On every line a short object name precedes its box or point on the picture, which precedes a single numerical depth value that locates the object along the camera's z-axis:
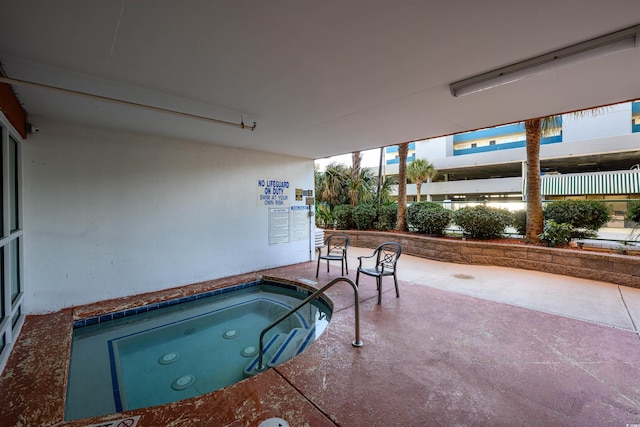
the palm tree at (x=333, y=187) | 10.16
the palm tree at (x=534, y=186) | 5.61
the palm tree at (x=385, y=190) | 9.90
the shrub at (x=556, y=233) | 5.16
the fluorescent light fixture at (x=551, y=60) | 1.90
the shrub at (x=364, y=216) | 8.85
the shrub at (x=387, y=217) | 8.64
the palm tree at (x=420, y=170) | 15.41
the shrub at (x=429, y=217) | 6.78
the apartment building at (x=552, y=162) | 11.19
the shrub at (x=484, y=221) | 5.98
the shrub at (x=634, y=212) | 4.71
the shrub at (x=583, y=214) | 5.12
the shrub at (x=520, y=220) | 6.15
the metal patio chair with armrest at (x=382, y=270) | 3.65
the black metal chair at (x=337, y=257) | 4.88
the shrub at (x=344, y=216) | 9.37
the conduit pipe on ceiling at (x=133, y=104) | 2.17
